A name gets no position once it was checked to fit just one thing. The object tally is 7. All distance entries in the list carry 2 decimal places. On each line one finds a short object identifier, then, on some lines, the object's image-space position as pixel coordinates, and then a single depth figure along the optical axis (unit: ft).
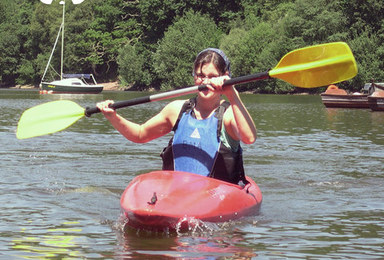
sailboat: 184.75
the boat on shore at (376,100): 84.12
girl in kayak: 20.63
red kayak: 19.48
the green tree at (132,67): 225.68
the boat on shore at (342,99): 96.32
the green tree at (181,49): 200.03
